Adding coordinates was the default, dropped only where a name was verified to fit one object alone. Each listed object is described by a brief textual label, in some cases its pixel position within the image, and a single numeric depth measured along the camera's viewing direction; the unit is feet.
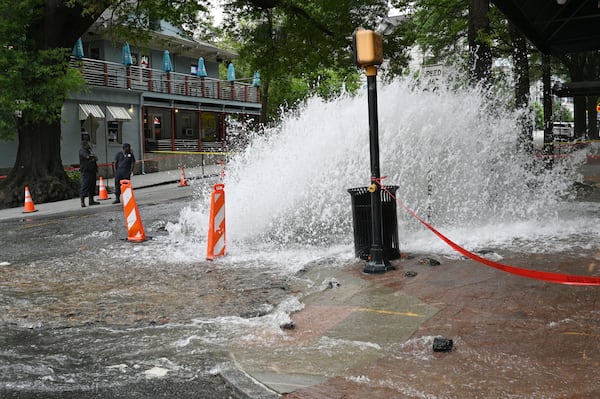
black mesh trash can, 26.21
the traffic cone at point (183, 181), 85.20
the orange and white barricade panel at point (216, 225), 29.68
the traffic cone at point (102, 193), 66.74
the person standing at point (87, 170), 60.18
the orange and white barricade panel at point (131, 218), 36.42
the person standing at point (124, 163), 58.23
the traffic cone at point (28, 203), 59.34
